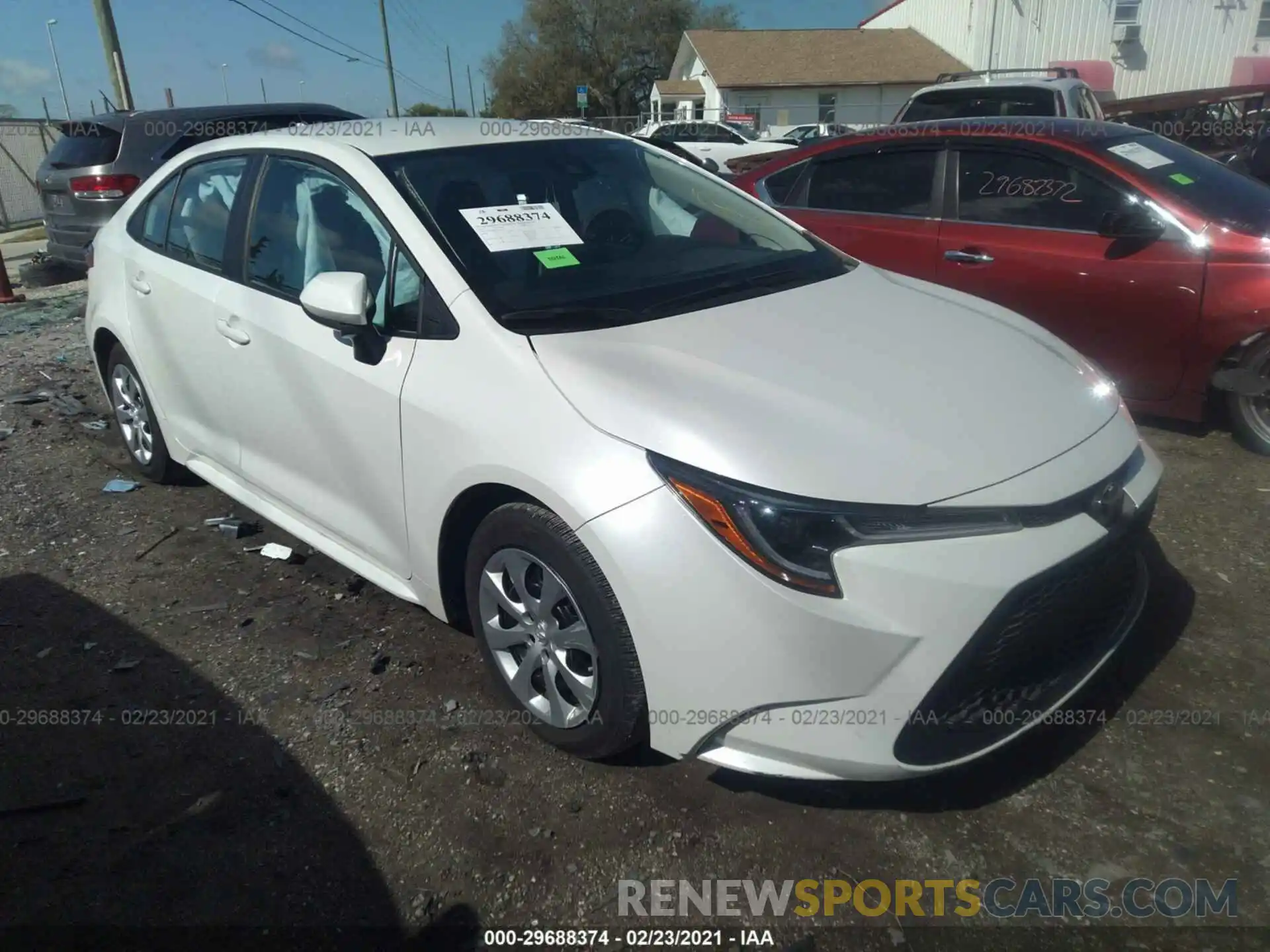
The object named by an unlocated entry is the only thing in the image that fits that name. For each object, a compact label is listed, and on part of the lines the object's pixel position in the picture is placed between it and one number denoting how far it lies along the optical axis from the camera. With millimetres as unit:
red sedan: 4324
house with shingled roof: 40219
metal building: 33000
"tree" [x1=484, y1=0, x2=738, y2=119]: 57656
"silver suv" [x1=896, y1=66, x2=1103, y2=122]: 9383
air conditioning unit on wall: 34062
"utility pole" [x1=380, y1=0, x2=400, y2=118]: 36469
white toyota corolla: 2037
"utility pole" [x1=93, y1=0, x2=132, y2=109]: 13875
